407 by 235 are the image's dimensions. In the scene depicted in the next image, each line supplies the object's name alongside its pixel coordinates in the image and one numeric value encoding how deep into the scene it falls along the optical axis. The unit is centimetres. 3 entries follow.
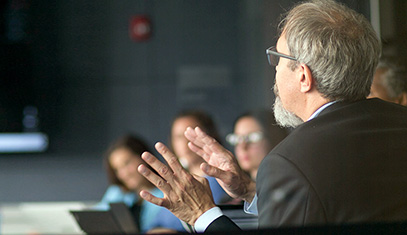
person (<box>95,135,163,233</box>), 463
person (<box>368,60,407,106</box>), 237
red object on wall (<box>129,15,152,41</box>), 805
